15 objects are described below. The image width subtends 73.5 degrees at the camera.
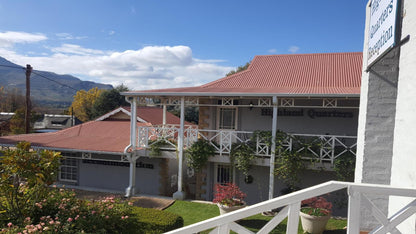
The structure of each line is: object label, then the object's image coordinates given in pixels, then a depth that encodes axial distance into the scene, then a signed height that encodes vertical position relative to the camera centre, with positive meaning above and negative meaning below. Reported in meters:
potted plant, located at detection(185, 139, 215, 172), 10.71 -1.67
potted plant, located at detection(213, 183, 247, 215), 8.41 -2.68
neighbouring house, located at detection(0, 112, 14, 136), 27.86 -2.64
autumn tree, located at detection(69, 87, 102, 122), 48.28 +0.27
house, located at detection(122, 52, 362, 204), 9.98 -0.03
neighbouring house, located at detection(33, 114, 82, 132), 39.56 -2.58
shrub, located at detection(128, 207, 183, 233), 6.53 -2.80
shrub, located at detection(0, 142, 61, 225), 6.12 -1.71
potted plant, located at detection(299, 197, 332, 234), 7.60 -2.76
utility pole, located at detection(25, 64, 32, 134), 18.02 +0.49
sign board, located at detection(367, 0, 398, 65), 3.02 +1.13
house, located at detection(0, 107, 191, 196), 12.48 -2.65
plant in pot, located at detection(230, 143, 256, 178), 10.19 -1.62
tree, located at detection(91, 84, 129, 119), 36.50 +0.53
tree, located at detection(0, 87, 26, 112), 52.09 +0.22
